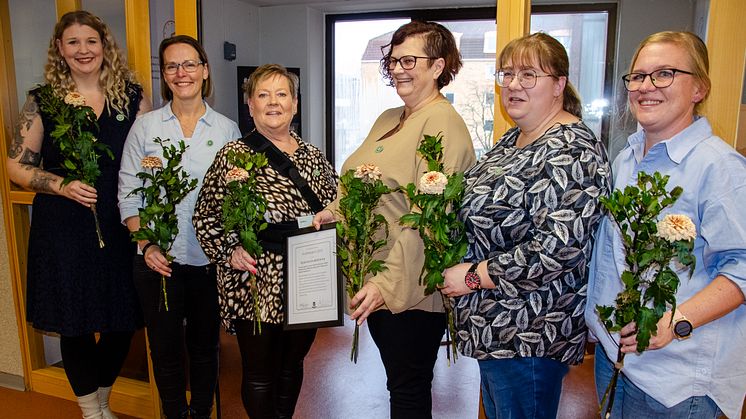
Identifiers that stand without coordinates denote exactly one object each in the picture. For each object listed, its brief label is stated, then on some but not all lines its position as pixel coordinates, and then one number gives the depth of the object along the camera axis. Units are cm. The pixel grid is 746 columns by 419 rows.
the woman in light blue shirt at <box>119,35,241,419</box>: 235
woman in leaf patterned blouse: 152
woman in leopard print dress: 210
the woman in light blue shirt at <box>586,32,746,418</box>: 132
